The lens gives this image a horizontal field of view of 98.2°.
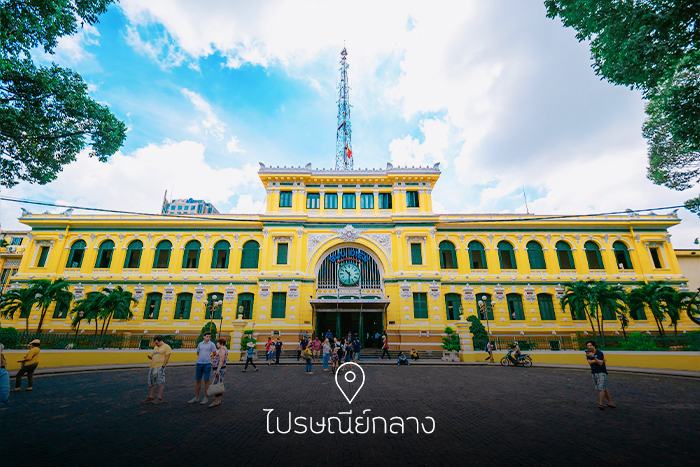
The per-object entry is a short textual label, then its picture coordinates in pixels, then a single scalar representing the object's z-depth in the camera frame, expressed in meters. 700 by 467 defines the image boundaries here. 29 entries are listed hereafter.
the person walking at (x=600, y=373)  8.27
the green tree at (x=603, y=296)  22.89
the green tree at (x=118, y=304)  23.12
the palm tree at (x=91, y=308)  22.66
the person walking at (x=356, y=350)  19.99
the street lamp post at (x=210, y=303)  26.83
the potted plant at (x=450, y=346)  21.14
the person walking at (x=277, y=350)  19.41
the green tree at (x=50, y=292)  23.23
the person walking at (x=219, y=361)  9.05
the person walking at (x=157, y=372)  8.69
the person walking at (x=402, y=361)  19.58
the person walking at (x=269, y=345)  19.86
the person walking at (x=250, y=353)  16.29
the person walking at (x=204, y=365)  8.76
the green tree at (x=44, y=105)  10.96
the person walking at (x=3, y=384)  6.70
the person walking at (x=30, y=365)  10.01
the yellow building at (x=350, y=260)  26.41
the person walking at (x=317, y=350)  19.75
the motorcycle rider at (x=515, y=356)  18.84
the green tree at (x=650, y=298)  23.39
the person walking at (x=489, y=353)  20.60
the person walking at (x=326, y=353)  17.34
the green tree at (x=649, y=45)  9.34
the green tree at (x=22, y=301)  22.83
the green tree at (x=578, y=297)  23.58
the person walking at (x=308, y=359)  15.31
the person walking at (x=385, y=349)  22.52
